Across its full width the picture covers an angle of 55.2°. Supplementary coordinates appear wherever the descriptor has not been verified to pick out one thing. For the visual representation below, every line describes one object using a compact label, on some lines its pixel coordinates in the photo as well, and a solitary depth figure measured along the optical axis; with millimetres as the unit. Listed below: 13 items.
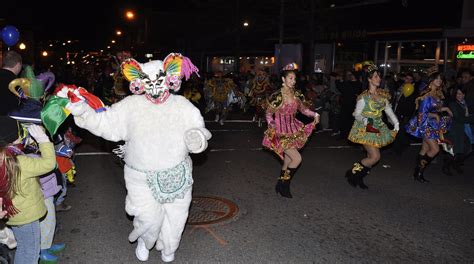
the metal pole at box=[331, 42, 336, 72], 24422
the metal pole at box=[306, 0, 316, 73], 20891
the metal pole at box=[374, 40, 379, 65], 21422
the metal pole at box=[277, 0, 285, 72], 20469
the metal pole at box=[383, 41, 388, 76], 21205
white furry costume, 4199
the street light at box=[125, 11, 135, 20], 24984
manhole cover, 5656
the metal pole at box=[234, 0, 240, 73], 27698
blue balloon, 9430
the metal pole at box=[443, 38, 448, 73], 18112
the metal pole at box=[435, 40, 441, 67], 18719
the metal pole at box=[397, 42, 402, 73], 20550
